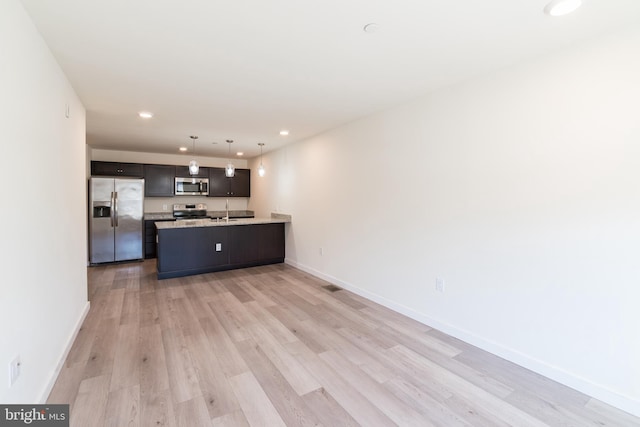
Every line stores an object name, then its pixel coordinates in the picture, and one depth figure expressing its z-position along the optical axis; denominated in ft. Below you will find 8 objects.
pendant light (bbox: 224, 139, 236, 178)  16.12
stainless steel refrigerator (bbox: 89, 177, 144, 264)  17.67
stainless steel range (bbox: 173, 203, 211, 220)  21.99
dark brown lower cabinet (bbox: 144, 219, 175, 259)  19.75
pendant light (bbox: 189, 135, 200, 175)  14.71
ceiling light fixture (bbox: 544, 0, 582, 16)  5.18
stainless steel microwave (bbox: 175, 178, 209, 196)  21.70
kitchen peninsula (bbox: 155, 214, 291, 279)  15.19
